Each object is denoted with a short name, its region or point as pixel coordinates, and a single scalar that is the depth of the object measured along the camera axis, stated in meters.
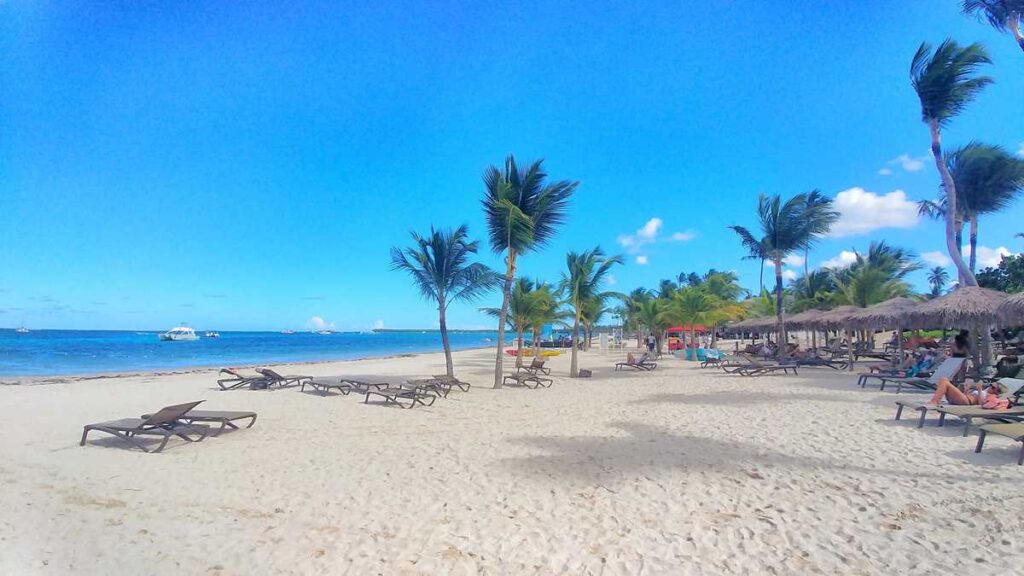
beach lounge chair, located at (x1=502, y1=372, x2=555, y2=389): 13.92
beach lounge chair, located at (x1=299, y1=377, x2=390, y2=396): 12.55
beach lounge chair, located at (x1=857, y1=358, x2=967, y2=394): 10.01
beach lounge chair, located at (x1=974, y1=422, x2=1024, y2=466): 5.11
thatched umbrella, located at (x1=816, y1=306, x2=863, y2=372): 17.20
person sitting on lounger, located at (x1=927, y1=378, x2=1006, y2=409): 7.35
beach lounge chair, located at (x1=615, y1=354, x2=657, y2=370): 19.34
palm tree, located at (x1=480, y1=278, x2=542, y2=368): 23.56
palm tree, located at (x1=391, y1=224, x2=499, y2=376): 14.21
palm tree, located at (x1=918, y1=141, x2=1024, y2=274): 18.30
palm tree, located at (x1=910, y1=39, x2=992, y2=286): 15.33
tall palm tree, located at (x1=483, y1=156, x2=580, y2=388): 13.34
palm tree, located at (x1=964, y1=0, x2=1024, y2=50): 10.70
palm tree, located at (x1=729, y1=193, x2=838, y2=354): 22.16
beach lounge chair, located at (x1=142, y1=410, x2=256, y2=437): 7.43
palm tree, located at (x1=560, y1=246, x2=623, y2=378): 17.28
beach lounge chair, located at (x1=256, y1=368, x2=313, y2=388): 13.57
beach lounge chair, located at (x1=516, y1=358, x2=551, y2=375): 15.42
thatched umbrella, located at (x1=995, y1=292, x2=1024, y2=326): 10.24
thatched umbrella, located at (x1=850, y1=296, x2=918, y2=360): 14.35
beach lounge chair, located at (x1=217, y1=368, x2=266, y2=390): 13.48
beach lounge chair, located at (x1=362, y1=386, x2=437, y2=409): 10.22
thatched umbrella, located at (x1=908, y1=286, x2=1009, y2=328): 12.01
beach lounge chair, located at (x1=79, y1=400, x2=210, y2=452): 6.78
